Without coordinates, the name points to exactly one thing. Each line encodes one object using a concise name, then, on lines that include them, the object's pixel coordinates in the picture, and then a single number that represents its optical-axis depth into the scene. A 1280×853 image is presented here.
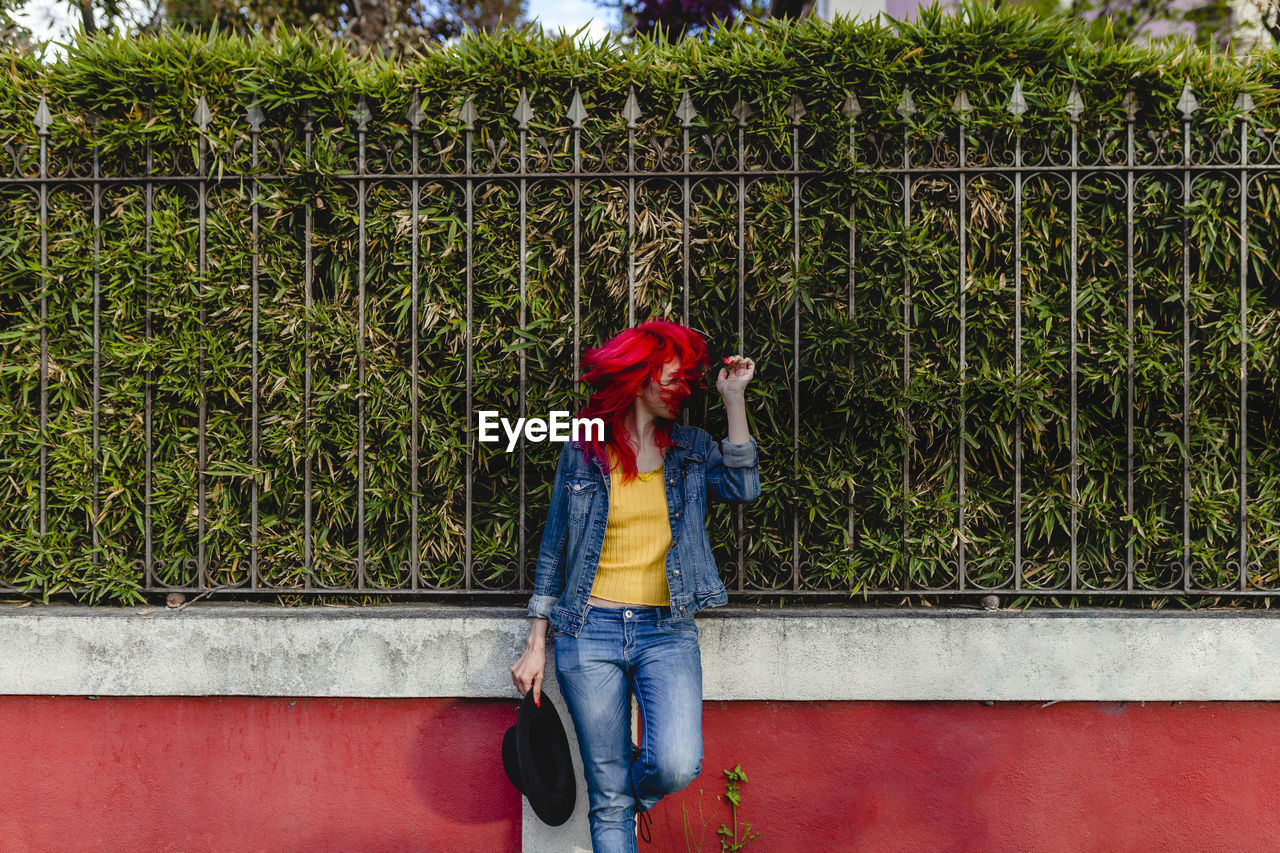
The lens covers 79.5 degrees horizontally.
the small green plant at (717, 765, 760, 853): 3.05
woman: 2.54
